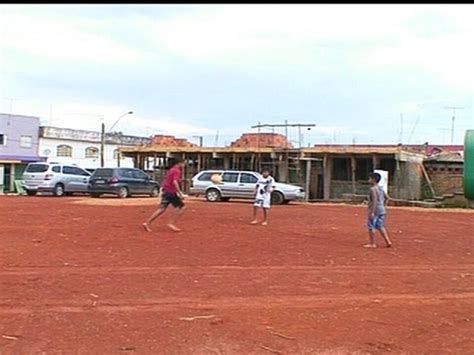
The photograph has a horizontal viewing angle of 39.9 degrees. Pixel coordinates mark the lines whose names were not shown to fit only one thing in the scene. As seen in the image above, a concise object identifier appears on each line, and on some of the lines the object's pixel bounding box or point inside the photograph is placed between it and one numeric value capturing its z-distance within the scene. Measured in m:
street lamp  48.84
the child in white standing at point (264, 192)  17.59
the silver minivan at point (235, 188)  29.59
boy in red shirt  14.81
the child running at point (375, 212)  13.57
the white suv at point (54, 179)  31.79
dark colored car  31.27
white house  54.81
